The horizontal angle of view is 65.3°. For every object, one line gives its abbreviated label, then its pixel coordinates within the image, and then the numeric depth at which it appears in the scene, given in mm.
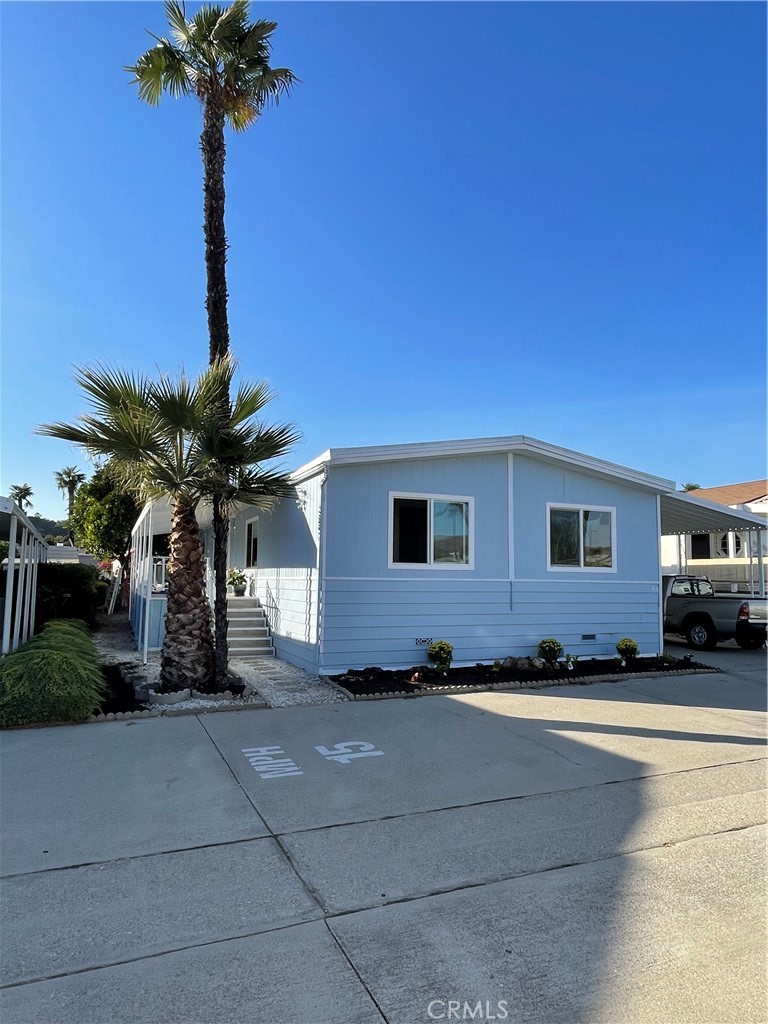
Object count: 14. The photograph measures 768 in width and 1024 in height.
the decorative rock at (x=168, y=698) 7246
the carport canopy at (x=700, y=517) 12055
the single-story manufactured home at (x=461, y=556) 9086
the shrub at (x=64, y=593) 13867
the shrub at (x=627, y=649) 10430
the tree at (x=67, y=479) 61456
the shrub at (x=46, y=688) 6148
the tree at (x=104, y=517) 18953
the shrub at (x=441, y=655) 9133
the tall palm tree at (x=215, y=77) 8820
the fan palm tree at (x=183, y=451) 7180
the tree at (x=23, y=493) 73812
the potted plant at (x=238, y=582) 13414
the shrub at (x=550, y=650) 9867
